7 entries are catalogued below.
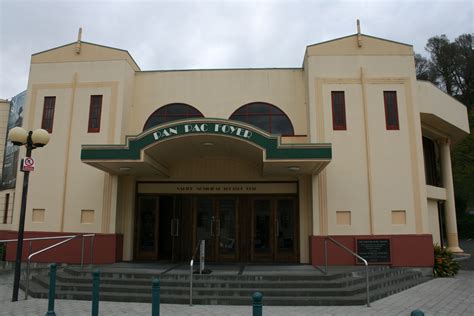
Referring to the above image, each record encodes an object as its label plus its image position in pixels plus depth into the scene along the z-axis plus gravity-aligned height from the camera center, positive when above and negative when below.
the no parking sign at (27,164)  10.09 +1.67
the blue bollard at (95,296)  7.53 -1.20
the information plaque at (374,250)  13.25 -0.55
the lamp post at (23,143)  9.74 +2.21
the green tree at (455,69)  41.41 +18.61
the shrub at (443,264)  13.38 -1.02
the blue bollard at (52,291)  7.90 -1.20
